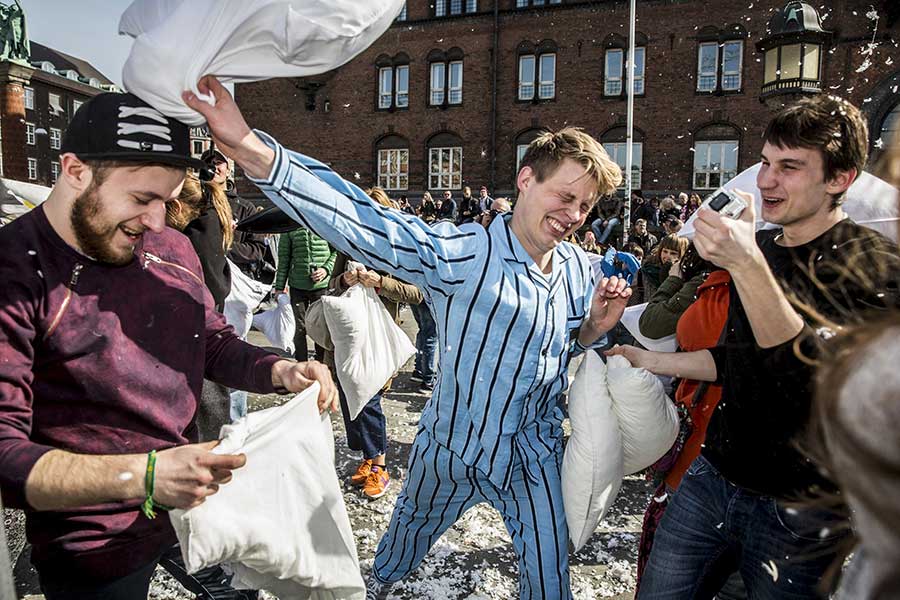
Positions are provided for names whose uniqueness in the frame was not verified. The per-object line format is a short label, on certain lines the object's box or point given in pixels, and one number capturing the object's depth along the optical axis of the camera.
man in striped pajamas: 2.11
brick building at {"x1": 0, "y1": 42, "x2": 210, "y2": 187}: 47.53
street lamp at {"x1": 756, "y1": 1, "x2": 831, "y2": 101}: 7.80
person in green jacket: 5.55
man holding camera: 1.61
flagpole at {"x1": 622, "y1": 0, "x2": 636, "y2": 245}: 12.73
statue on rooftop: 13.58
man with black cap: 1.37
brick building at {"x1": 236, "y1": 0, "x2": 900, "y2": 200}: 20.88
